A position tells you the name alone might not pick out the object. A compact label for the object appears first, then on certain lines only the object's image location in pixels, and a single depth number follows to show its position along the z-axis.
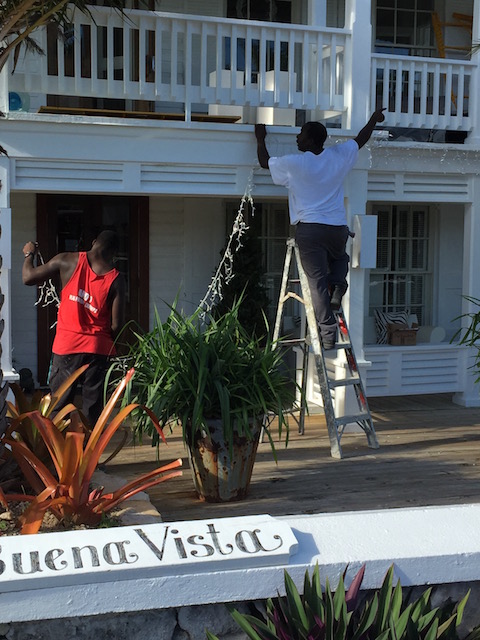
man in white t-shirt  7.70
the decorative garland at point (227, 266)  10.54
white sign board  2.92
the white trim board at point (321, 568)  2.92
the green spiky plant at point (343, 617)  2.88
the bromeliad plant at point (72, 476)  4.27
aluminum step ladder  7.67
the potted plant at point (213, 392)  6.05
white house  7.86
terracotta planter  6.18
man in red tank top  6.65
